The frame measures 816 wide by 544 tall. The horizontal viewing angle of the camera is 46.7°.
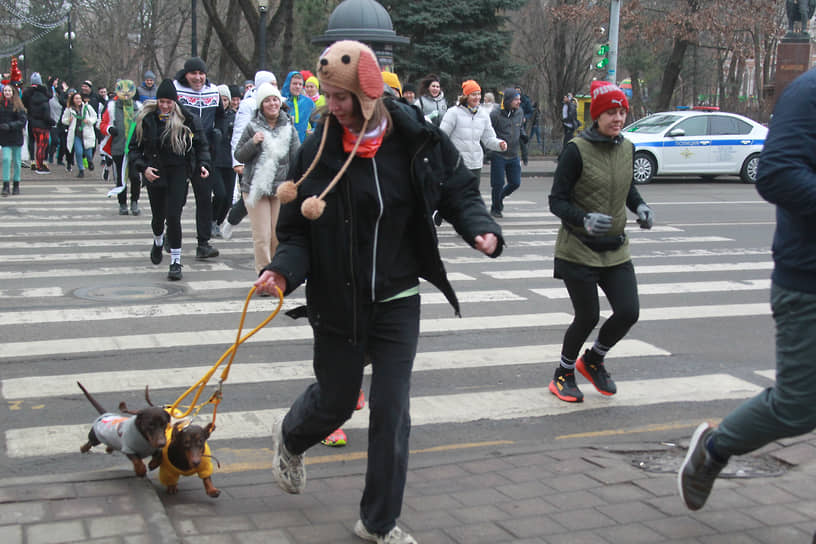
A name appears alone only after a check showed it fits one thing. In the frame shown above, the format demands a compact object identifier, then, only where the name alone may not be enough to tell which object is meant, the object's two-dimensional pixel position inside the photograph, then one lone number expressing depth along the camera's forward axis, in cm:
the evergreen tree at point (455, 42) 2866
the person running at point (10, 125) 1634
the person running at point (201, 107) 1076
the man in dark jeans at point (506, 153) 1497
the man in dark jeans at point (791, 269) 344
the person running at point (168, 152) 953
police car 2200
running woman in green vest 562
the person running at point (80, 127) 2088
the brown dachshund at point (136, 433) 406
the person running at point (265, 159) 882
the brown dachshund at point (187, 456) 405
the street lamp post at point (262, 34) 2597
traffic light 2500
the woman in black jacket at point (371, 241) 368
